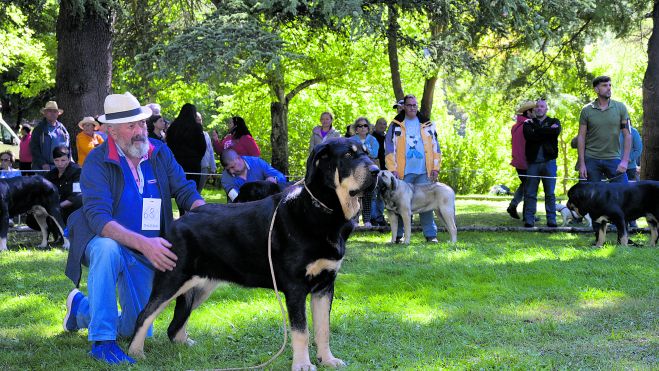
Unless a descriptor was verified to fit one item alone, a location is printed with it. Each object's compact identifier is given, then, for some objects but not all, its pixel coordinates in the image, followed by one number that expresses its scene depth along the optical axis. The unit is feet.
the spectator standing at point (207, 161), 40.55
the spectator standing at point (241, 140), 38.86
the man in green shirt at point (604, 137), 36.22
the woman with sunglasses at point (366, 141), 43.16
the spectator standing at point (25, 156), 52.90
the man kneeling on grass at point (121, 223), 16.51
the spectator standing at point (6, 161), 49.13
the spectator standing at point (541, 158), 42.86
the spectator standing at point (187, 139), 38.52
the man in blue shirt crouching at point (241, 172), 29.96
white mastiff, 36.78
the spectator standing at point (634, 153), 43.47
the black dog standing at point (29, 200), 36.17
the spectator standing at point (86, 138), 39.52
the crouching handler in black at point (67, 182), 37.55
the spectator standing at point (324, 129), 47.41
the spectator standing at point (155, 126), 38.32
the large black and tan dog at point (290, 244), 14.71
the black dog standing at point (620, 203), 34.50
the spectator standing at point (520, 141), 46.75
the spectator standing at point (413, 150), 37.22
